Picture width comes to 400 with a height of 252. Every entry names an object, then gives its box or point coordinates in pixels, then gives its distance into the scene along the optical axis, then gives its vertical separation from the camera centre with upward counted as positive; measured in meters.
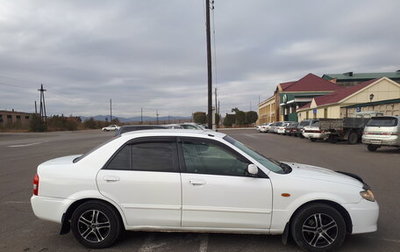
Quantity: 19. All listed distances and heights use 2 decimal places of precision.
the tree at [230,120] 74.44 +0.52
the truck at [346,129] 18.03 -0.61
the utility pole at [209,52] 13.25 +3.46
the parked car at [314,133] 18.59 -0.88
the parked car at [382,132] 12.24 -0.59
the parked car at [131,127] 11.89 -0.15
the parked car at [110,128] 63.86 -0.89
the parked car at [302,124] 22.11 -0.32
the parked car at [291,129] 28.77 -0.88
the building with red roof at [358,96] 32.07 +2.86
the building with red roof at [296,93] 53.00 +5.62
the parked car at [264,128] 38.77 -0.97
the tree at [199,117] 82.62 +1.75
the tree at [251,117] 75.04 +1.28
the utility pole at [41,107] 63.19 +4.42
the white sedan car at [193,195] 3.36 -0.91
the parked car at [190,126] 17.02 -0.20
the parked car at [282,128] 31.36 -0.82
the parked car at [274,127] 34.25 -0.79
